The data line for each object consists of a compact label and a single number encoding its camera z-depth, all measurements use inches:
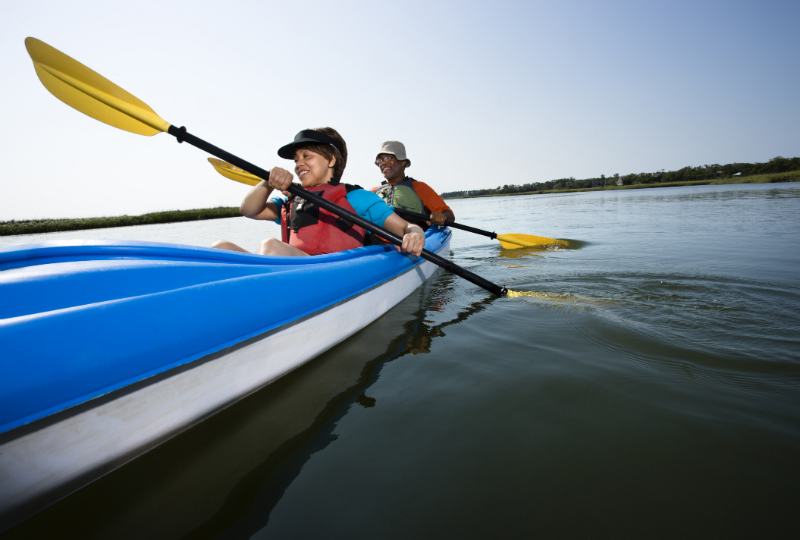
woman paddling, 109.4
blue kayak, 39.9
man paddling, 203.3
